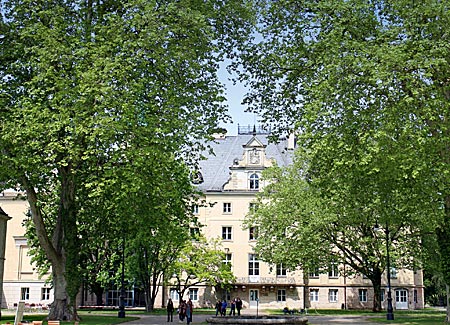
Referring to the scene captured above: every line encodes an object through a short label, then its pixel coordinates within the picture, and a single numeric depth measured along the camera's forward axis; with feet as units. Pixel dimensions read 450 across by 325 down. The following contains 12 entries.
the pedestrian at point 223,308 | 141.49
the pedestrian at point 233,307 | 145.99
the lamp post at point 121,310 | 122.01
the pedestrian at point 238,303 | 145.91
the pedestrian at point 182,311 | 112.57
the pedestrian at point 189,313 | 102.23
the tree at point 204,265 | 180.34
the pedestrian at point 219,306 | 136.05
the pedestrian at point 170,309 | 112.02
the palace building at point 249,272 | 206.08
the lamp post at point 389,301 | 119.26
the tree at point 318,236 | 143.84
